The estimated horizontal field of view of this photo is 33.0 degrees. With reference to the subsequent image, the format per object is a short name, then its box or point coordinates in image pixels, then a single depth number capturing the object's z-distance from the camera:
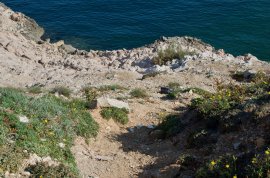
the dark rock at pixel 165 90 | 19.02
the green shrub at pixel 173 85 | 19.62
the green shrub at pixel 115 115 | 15.22
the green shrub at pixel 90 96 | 15.61
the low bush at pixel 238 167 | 9.28
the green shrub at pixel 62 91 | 18.46
